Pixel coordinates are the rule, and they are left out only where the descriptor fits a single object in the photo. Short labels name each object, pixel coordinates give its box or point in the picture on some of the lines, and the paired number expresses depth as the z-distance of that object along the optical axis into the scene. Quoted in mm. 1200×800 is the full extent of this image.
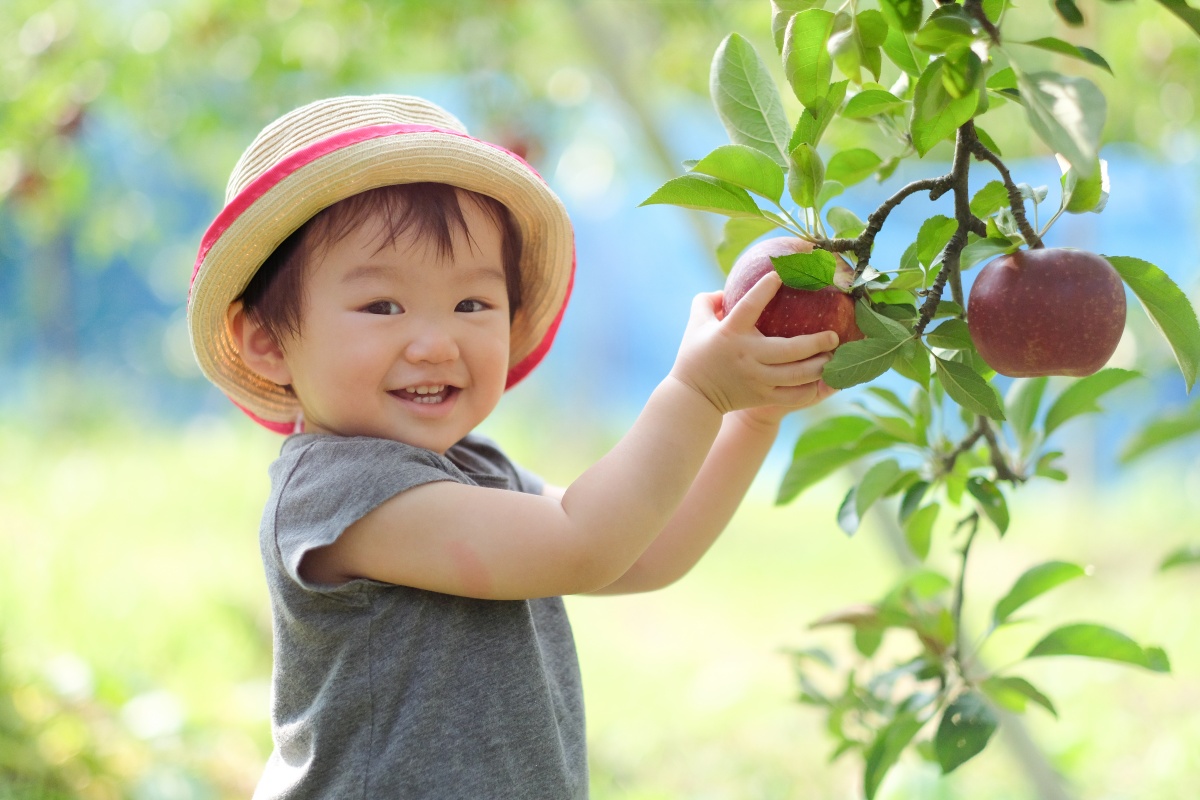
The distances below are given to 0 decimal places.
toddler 1684
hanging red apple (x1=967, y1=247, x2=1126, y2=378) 1573
